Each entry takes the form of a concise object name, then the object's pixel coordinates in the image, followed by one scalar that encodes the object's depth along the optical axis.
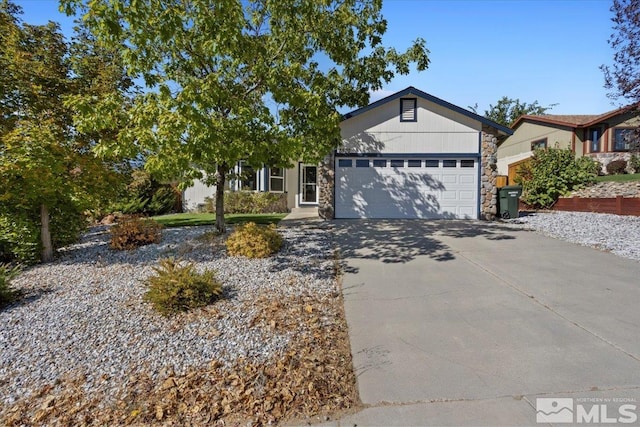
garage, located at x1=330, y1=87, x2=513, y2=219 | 12.90
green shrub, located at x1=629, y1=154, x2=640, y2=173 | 17.91
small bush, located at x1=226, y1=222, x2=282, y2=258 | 6.73
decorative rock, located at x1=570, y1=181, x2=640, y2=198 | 13.36
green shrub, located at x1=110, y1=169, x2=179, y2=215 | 15.44
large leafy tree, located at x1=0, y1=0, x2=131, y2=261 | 6.00
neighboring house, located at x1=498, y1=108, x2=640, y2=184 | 20.41
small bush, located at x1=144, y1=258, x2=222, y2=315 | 4.25
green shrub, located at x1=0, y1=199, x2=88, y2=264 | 6.36
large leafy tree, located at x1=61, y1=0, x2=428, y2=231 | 5.52
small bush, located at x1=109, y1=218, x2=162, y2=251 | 7.67
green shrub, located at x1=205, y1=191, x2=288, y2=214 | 16.23
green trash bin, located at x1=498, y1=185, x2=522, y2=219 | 12.80
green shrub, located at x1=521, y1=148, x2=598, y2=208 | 15.16
